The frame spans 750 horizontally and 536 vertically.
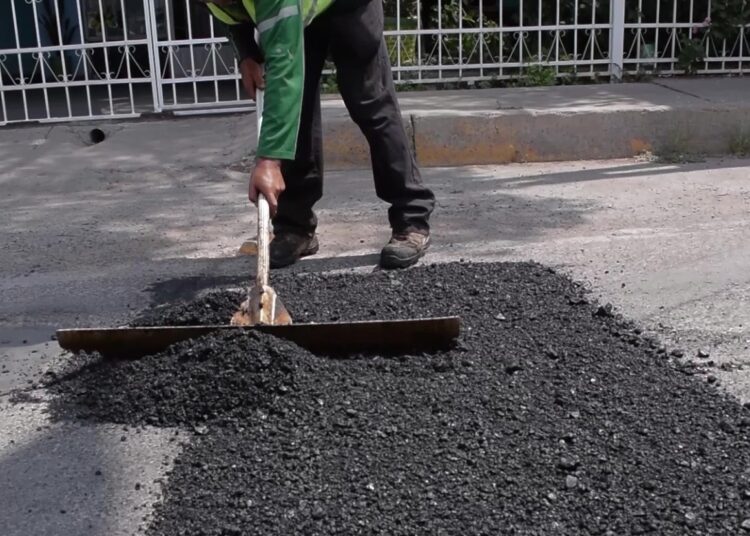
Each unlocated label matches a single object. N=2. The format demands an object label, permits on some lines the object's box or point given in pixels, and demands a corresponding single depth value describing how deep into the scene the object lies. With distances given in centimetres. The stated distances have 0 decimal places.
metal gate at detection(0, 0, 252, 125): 736
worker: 404
